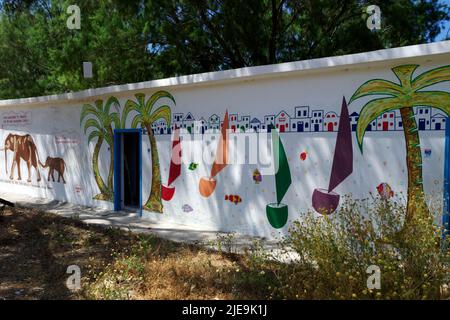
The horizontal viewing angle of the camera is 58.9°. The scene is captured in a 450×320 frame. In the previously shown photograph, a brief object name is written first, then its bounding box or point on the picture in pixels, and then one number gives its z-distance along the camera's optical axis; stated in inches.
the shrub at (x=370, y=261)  133.0
